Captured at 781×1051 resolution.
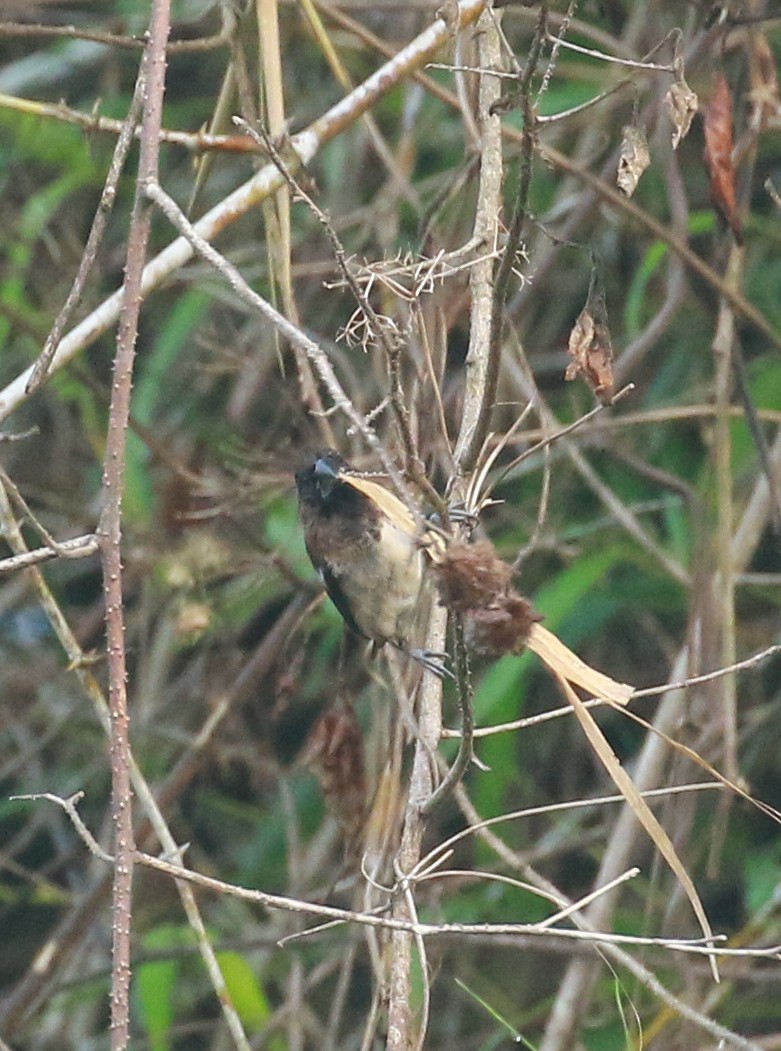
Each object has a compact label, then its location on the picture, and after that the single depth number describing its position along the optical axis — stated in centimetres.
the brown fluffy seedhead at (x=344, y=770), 718
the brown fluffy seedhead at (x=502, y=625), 695
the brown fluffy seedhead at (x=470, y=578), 694
